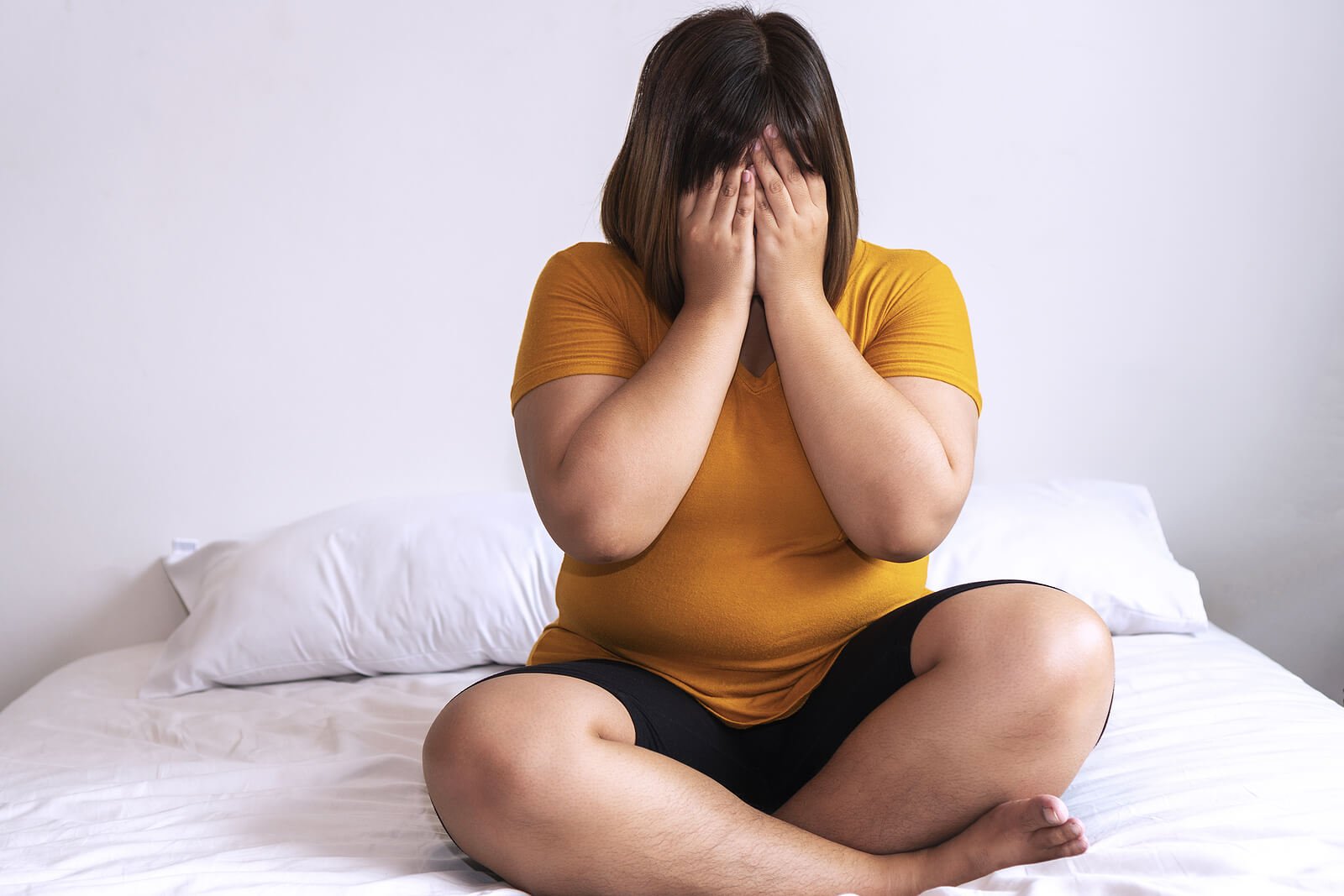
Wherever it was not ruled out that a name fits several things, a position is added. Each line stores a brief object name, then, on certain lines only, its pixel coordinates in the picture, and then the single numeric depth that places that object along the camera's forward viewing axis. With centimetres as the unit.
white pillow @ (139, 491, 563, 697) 152
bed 85
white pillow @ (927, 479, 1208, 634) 155
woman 81
